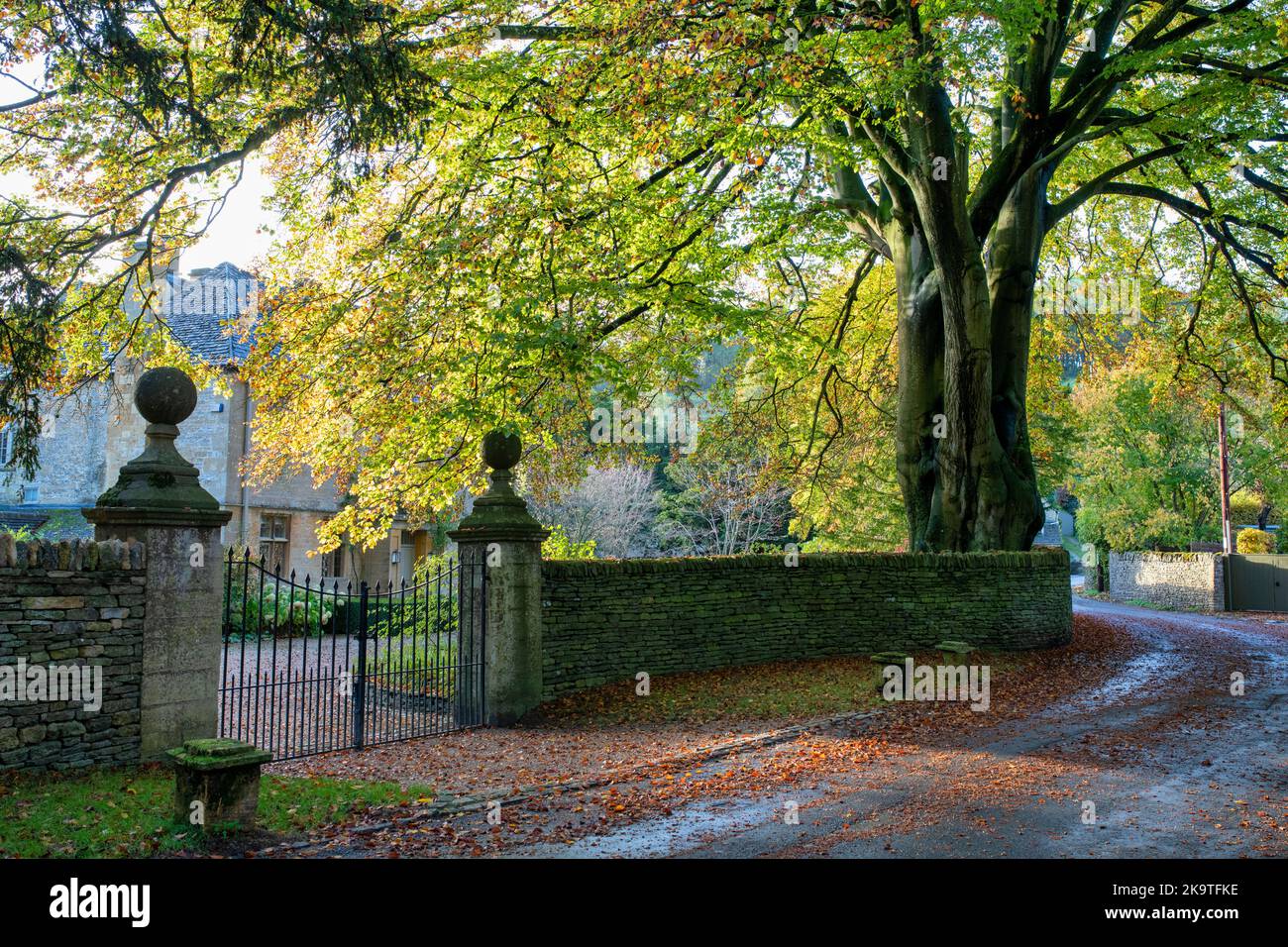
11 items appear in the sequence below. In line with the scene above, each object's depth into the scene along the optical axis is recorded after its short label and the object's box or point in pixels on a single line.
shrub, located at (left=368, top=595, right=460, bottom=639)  15.13
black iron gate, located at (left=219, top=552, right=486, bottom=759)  9.53
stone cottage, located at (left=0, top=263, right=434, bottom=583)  26.27
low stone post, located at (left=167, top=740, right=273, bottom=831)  6.21
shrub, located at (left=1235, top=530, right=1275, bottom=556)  31.83
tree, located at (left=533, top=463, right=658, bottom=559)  31.66
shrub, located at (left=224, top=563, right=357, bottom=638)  18.06
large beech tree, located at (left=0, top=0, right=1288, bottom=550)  9.31
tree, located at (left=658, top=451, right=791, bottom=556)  28.72
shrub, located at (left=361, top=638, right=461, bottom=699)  10.77
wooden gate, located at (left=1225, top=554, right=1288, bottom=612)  29.30
